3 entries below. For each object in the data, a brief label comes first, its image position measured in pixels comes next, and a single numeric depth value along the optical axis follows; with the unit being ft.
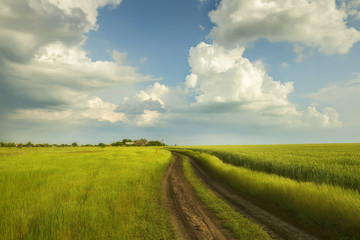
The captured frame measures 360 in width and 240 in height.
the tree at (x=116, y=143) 401.29
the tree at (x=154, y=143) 495.00
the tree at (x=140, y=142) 454.81
